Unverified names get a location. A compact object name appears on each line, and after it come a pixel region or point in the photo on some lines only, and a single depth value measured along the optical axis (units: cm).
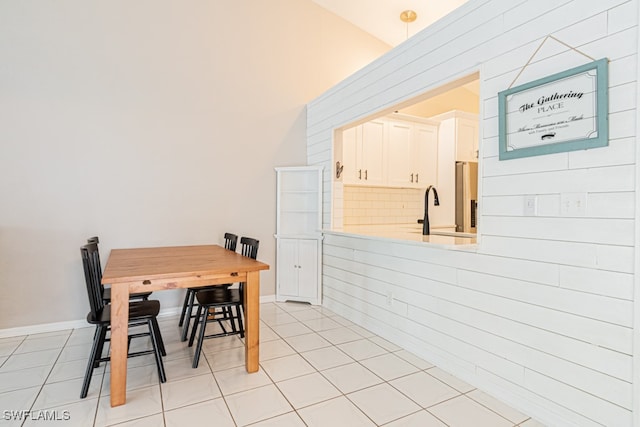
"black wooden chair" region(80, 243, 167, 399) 218
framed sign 163
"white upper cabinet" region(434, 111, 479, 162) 467
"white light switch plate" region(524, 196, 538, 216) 191
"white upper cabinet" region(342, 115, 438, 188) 425
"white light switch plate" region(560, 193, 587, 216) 170
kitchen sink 296
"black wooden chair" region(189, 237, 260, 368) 258
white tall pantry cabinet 418
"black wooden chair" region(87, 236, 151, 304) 281
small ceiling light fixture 412
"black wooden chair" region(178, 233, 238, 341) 304
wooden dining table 206
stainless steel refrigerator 451
